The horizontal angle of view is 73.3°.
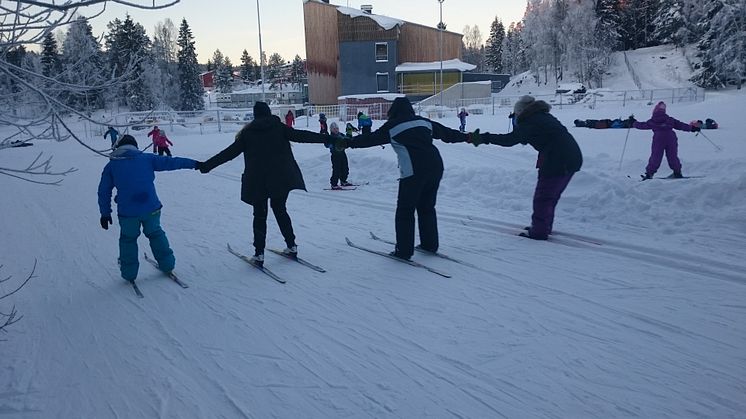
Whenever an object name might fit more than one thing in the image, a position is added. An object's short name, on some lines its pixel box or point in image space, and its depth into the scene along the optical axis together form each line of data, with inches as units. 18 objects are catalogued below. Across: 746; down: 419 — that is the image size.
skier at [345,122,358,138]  519.8
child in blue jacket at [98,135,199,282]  192.1
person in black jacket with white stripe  206.5
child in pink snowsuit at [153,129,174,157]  692.1
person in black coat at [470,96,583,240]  233.1
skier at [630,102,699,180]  365.1
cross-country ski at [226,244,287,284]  199.3
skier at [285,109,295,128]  853.8
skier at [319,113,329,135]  598.2
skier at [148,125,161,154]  688.6
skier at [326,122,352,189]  449.4
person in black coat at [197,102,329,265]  206.8
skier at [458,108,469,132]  871.7
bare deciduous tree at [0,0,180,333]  90.7
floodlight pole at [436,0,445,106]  1568.7
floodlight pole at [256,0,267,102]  1459.2
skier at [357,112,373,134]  599.6
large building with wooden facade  1847.9
